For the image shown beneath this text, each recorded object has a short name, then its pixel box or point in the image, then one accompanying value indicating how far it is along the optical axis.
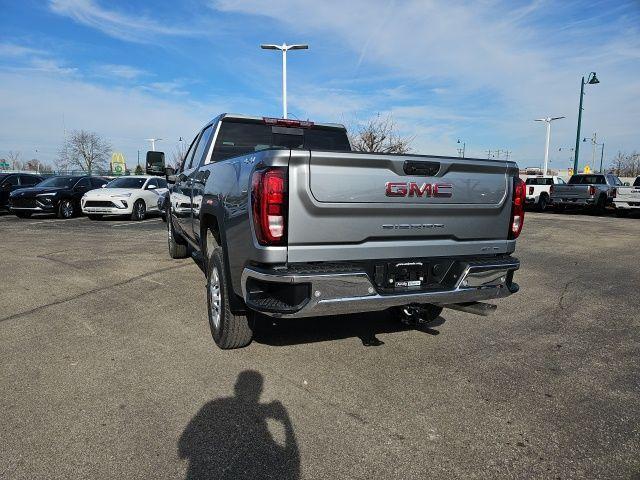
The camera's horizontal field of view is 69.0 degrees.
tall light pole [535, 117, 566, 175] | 41.38
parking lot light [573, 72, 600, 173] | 28.05
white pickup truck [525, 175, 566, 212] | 23.91
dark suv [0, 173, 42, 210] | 17.58
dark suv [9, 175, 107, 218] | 15.65
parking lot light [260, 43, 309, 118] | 22.33
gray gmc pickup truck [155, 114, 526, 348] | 2.97
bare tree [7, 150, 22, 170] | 81.19
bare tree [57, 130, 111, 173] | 66.06
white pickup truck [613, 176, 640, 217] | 18.39
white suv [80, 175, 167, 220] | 15.08
